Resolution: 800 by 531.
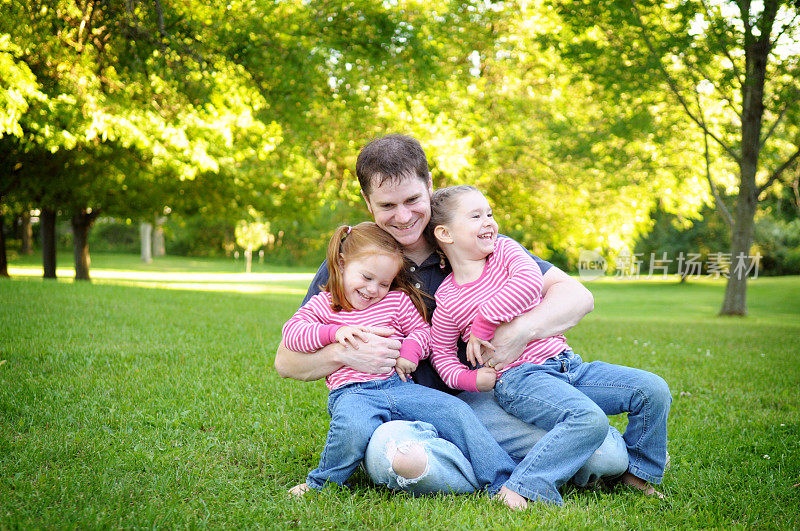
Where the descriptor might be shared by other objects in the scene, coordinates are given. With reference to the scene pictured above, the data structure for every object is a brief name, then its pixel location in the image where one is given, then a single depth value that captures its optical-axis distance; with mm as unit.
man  2967
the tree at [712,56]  11422
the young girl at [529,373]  2891
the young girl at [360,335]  3043
